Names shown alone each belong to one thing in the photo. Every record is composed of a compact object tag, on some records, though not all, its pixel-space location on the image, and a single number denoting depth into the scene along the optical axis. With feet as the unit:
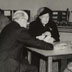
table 9.58
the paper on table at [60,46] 10.71
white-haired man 9.48
